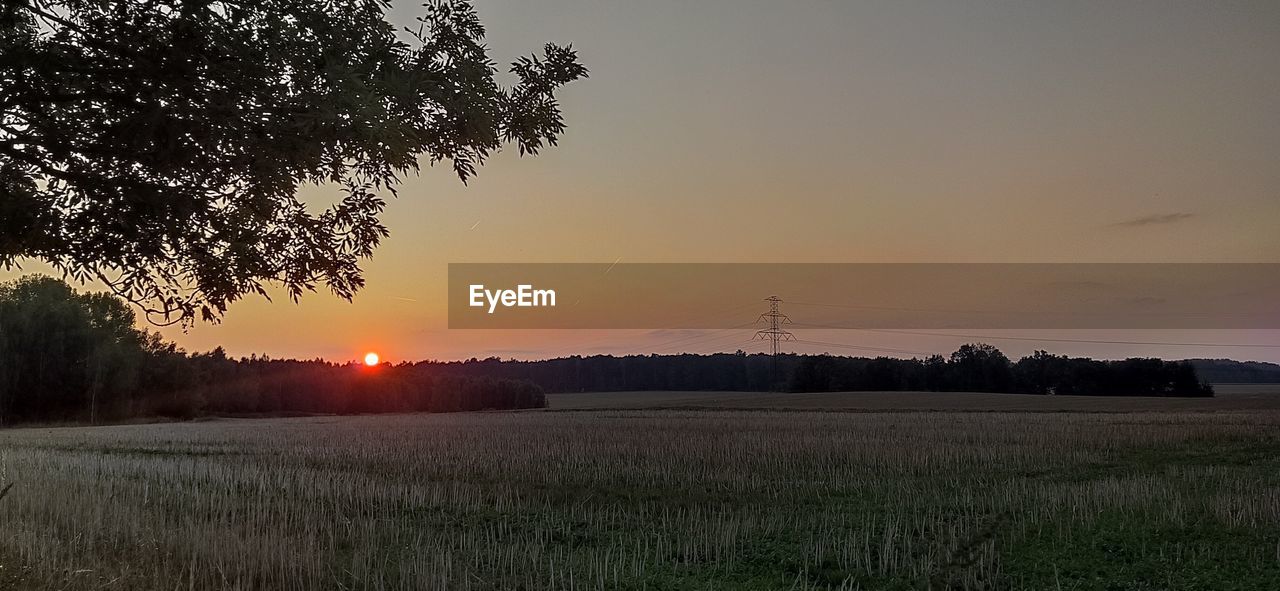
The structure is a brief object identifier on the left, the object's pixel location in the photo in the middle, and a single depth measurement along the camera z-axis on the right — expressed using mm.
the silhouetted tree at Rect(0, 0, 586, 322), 7832
